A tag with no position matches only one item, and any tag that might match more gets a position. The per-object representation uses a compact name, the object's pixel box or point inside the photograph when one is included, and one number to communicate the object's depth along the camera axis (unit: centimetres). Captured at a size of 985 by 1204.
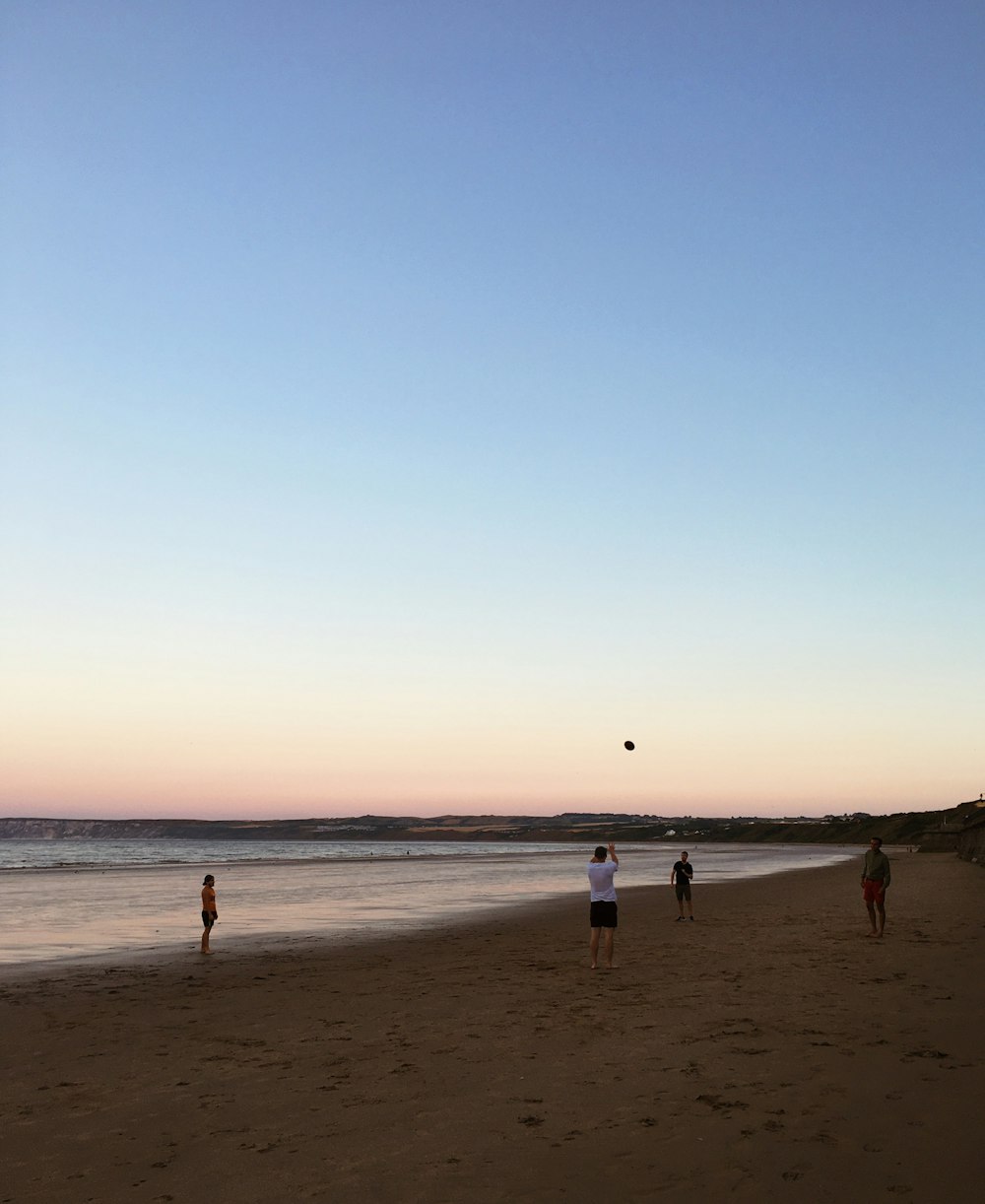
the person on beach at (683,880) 2572
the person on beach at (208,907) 2123
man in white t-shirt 1702
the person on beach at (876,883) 2044
